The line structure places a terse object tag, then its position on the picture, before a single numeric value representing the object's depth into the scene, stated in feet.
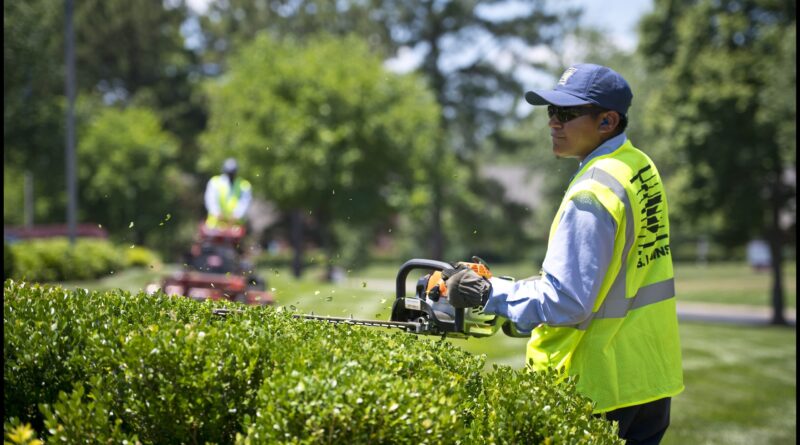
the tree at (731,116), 75.00
